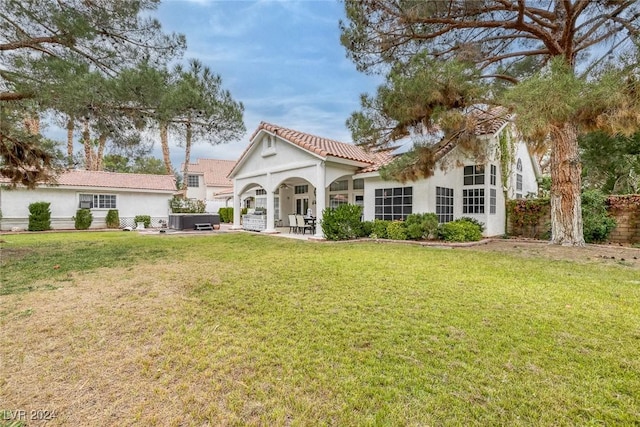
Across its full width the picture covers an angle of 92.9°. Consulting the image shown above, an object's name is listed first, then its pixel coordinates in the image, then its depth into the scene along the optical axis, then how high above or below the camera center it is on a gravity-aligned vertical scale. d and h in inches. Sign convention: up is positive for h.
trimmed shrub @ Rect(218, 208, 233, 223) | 1209.4 -5.0
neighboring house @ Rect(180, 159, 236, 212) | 1505.9 +155.3
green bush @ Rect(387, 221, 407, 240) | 526.0 -30.6
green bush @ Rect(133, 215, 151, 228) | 965.2 -19.8
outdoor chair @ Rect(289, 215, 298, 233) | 703.8 -25.2
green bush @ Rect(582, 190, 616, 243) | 480.7 -10.4
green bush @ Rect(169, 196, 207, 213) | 1055.6 +23.9
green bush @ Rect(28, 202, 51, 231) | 797.9 -8.3
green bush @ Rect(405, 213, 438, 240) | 502.0 -22.1
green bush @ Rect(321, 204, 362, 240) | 538.6 -16.5
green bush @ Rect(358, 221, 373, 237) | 575.2 -29.2
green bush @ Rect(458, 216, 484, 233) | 533.0 -15.2
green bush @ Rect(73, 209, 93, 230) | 863.7 -17.5
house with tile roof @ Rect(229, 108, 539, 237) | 528.4 +70.5
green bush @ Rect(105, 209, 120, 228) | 928.3 -18.8
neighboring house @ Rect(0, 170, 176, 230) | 820.6 +44.8
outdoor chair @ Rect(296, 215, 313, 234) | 682.2 -23.4
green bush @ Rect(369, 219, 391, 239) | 551.5 -29.8
